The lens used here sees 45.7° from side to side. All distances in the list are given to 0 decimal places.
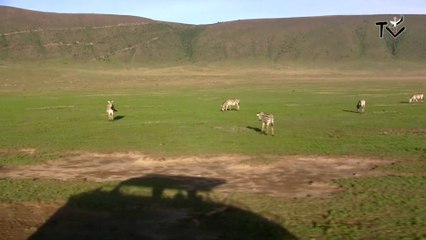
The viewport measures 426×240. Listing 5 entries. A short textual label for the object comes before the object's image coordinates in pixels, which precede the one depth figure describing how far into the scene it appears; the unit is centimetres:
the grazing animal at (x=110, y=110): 3088
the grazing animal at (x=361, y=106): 3388
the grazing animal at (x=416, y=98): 4204
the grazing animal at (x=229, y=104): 3756
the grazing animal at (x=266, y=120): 2427
